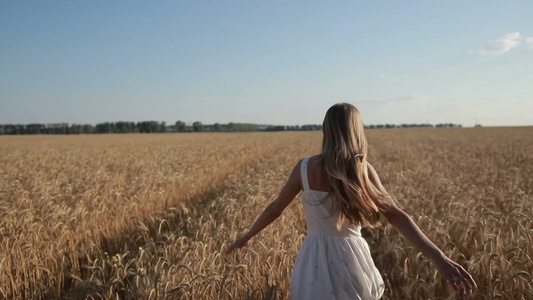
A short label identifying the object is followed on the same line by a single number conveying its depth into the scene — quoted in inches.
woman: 77.2
